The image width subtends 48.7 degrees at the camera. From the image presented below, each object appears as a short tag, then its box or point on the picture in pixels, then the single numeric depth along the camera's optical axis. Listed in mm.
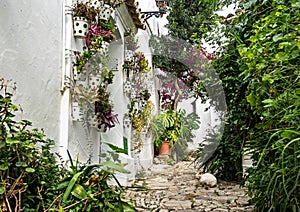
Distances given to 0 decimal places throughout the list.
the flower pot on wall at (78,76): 3111
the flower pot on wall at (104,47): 3443
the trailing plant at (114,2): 3610
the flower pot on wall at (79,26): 3152
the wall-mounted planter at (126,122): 4941
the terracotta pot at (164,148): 7031
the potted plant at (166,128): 6832
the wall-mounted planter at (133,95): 5355
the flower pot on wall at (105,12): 3544
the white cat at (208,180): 4406
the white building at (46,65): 2246
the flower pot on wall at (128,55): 5176
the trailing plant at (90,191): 1919
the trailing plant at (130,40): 5301
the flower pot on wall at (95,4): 3380
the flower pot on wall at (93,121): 3504
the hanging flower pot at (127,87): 4949
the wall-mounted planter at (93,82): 3463
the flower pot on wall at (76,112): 3078
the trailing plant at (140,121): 5396
